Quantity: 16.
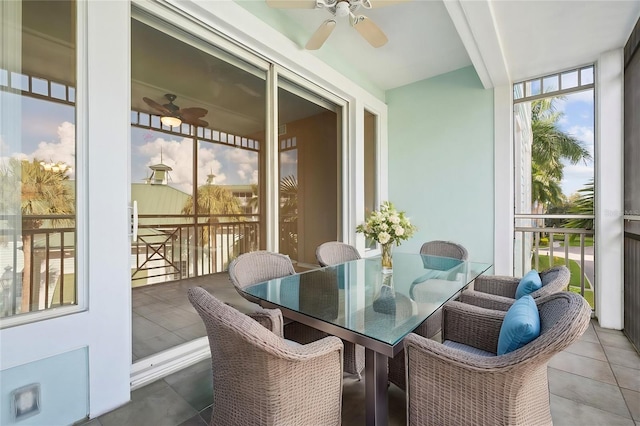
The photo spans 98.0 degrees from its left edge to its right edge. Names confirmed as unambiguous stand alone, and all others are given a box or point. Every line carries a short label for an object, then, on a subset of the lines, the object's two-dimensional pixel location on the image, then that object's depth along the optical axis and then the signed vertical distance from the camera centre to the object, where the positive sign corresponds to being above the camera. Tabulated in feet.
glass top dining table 4.02 -1.65
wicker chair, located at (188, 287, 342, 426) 3.17 -2.07
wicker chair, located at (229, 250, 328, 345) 6.01 -1.46
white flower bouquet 7.52 -0.40
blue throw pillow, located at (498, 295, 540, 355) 3.29 -1.41
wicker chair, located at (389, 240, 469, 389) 4.96 -2.26
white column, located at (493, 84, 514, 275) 11.08 +1.24
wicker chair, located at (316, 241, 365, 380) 5.50 -1.49
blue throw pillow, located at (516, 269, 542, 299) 5.19 -1.37
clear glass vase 7.69 -1.23
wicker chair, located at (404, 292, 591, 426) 2.97 -2.03
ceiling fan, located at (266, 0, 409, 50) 6.70 +5.05
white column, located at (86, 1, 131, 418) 5.15 +0.38
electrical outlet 4.44 -3.06
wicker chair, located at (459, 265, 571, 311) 4.84 -1.82
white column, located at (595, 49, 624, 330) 9.02 +0.79
